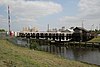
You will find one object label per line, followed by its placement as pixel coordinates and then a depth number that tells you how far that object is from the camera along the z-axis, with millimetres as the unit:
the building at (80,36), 34468
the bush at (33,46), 15025
